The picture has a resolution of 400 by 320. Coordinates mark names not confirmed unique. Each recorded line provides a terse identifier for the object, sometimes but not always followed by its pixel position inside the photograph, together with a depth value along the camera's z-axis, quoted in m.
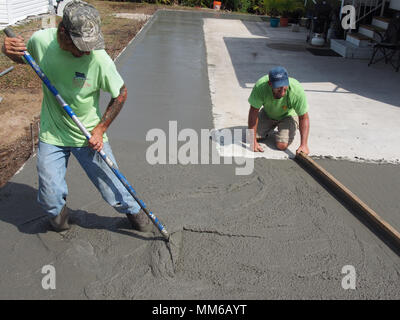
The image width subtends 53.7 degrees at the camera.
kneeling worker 4.23
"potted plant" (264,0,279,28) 15.62
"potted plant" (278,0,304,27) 16.06
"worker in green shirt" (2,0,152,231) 2.50
